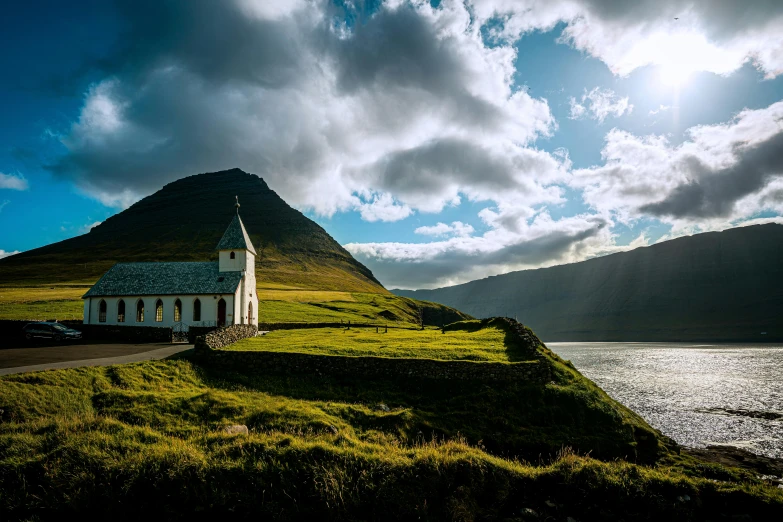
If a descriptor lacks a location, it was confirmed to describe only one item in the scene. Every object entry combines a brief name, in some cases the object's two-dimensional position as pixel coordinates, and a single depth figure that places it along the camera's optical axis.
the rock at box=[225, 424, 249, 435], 16.38
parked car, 39.10
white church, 49.03
